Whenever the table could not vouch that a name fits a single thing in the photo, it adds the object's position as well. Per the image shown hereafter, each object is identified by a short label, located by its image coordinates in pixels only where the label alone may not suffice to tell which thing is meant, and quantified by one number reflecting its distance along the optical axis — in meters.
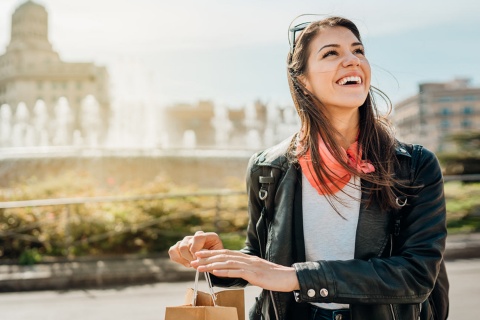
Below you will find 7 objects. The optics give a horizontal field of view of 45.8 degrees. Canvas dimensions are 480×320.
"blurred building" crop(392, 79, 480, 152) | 64.69
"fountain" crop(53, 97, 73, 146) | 59.97
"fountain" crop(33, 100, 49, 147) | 55.66
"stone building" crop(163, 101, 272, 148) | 80.75
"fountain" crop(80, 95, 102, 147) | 72.00
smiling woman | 1.50
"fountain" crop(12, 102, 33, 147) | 50.50
